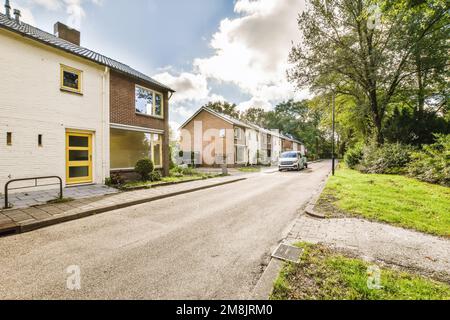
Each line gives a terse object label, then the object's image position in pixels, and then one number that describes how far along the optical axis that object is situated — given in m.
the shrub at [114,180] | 9.84
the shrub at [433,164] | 9.30
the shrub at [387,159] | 13.65
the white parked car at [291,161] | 19.98
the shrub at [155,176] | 11.01
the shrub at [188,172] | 15.19
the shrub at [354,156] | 19.75
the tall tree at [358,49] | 13.58
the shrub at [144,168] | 10.73
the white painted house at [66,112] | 7.36
